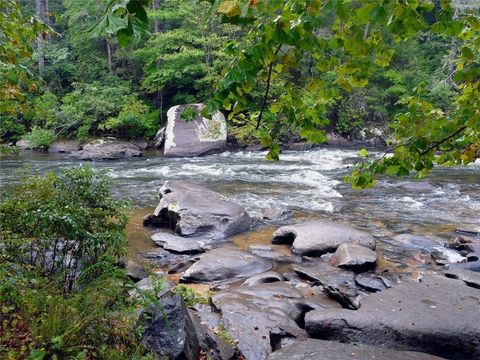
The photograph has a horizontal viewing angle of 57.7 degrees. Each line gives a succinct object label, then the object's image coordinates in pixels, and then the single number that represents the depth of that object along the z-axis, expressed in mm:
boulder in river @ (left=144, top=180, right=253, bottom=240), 8062
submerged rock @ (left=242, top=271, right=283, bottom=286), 5715
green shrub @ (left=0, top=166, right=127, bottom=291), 3432
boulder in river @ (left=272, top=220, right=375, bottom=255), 7156
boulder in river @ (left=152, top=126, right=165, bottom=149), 20547
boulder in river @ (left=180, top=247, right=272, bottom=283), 5973
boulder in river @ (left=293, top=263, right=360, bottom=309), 5067
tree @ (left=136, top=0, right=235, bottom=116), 22047
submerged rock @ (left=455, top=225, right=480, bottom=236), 8258
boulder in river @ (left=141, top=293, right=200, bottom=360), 3094
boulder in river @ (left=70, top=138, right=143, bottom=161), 17438
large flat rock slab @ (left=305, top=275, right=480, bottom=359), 3795
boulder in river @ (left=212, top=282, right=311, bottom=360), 3846
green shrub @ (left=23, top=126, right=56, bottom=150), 18598
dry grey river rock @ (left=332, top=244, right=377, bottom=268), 6379
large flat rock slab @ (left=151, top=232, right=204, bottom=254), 7129
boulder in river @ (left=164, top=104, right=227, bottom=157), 18031
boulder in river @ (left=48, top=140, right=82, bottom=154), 19375
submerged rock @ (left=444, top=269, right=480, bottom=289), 5646
